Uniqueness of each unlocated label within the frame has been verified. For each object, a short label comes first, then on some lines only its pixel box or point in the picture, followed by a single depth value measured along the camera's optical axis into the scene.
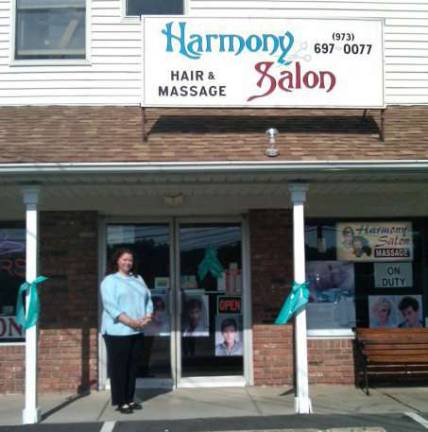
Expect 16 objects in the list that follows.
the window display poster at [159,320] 9.02
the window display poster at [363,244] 9.24
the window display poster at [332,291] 9.20
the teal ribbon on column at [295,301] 7.17
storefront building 8.26
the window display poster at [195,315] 9.07
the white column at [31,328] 7.00
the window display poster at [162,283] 9.09
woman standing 7.26
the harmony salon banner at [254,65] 8.23
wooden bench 8.45
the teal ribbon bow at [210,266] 9.15
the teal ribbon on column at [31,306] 7.04
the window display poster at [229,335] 9.09
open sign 9.12
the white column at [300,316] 7.16
